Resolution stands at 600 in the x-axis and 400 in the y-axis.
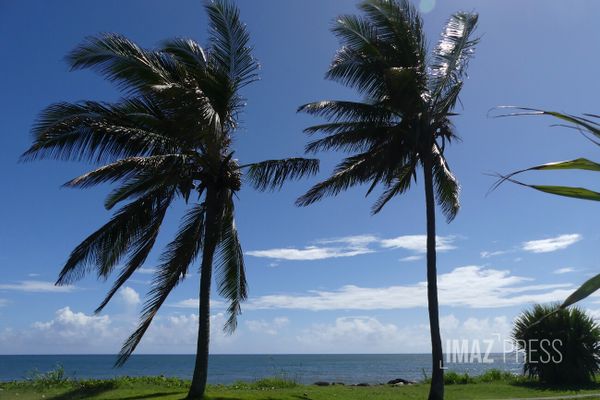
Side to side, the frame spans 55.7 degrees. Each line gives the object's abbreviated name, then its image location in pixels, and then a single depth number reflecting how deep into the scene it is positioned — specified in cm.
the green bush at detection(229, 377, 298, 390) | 1877
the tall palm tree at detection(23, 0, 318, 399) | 1210
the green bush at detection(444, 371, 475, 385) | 2145
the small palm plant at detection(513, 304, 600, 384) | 2002
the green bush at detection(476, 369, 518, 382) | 2258
